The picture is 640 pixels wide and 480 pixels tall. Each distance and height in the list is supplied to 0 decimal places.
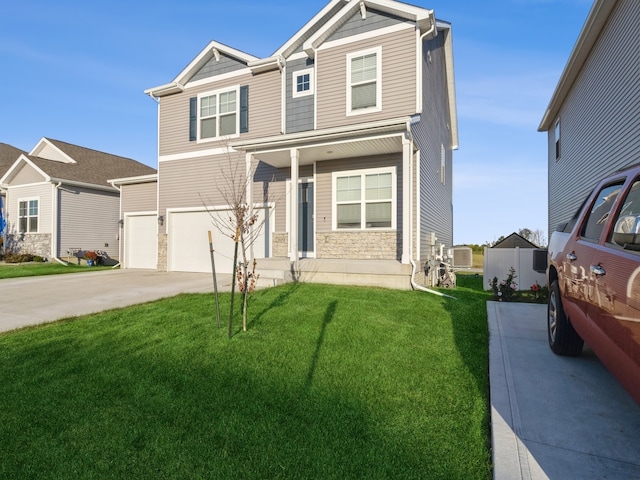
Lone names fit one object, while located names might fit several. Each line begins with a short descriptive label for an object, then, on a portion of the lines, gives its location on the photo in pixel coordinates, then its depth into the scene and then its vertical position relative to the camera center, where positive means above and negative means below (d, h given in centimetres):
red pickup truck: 189 -26
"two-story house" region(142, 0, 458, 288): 935 +290
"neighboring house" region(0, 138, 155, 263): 1614 +166
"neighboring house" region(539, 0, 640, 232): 687 +356
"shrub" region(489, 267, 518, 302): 679 -95
